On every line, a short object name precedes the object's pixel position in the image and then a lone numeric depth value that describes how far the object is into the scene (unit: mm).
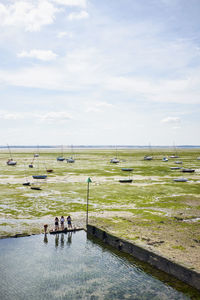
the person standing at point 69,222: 31031
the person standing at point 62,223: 30628
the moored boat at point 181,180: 67800
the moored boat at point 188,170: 88069
